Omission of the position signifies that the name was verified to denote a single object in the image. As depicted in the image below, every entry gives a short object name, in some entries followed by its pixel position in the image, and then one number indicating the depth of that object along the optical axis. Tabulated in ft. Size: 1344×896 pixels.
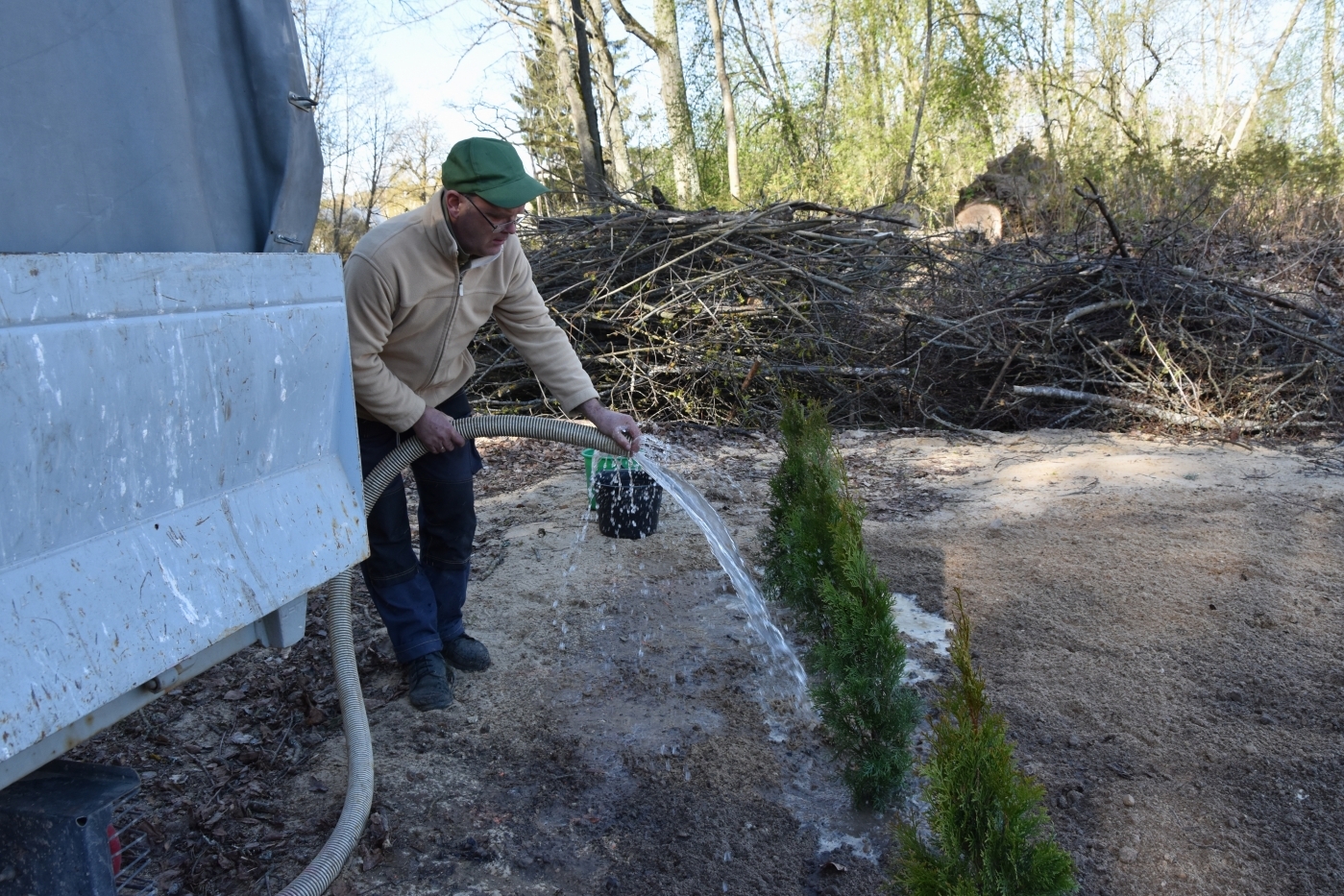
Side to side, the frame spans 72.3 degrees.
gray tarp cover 4.89
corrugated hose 7.97
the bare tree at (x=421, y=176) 61.52
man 9.75
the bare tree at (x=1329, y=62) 71.97
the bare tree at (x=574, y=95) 36.18
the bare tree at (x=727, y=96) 51.31
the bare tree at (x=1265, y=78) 69.15
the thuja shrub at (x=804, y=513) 10.99
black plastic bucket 17.06
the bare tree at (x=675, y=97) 48.85
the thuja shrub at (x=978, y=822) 6.12
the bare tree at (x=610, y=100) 49.75
